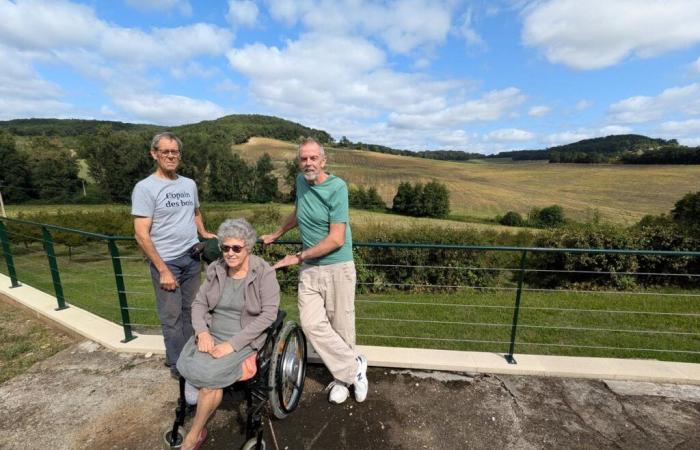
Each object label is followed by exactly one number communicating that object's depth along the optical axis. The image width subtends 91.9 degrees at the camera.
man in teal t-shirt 2.23
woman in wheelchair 2.01
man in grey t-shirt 2.40
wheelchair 2.03
